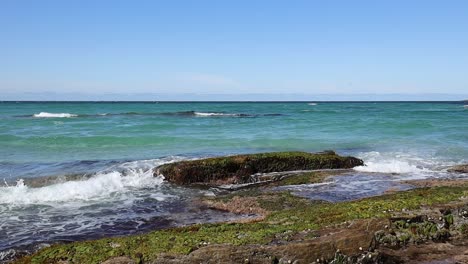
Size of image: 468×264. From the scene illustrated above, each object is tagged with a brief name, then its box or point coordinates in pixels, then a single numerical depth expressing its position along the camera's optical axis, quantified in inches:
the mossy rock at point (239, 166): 623.2
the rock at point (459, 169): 649.6
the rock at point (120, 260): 264.1
